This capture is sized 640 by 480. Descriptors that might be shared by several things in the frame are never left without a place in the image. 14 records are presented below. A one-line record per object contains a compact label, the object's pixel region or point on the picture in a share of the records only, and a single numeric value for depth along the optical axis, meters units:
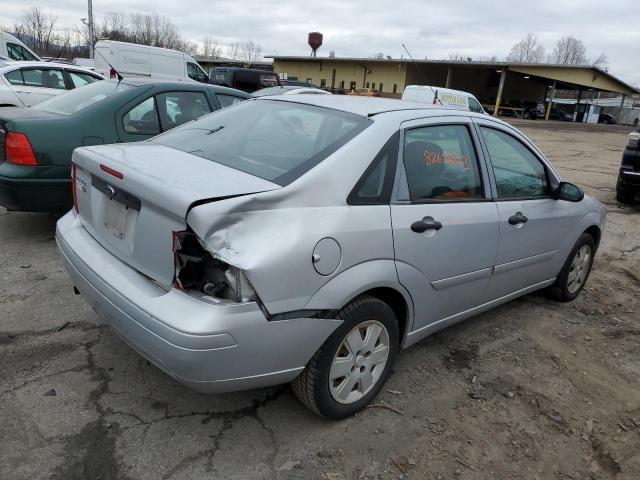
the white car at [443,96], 20.03
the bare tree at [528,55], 98.62
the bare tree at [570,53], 98.56
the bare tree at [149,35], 69.47
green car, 4.48
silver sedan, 2.14
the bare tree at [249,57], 98.35
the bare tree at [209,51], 100.56
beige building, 41.03
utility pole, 29.56
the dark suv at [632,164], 8.59
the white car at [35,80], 10.09
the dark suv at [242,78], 19.59
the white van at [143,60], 16.01
